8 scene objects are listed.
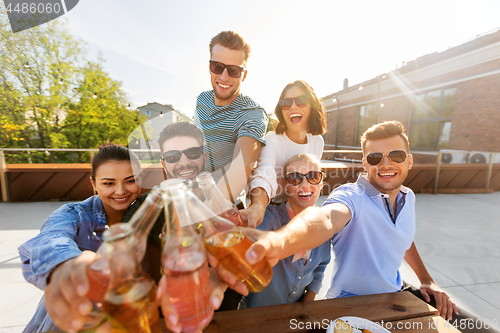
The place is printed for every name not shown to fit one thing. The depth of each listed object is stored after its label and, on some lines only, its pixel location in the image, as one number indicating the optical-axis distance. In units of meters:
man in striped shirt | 1.45
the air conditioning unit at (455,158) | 8.92
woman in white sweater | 1.78
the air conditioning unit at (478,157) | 8.12
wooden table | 1.02
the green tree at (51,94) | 8.30
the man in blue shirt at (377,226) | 1.49
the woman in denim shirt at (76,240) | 0.52
